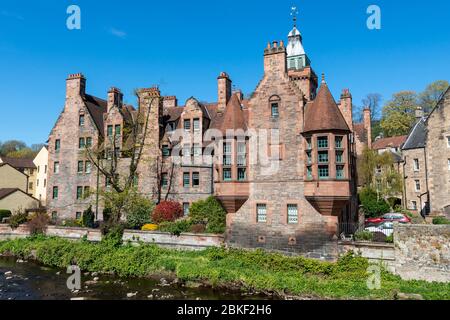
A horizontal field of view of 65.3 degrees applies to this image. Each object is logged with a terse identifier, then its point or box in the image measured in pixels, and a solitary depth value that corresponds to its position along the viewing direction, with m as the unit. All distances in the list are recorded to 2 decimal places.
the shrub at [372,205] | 39.50
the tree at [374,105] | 79.50
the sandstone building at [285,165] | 21.84
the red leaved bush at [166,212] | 31.02
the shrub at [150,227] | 29.14
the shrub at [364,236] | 21.45
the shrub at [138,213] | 30.94
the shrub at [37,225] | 33.03
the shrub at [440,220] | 26.31
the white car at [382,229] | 26.22
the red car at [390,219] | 33.34
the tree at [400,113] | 63.06
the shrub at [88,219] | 33.19
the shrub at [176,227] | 26.47
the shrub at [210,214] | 26.86
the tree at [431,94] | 61.47
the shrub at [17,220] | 34.03
